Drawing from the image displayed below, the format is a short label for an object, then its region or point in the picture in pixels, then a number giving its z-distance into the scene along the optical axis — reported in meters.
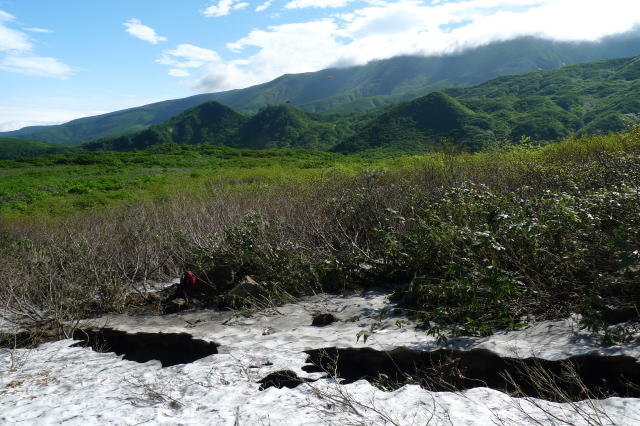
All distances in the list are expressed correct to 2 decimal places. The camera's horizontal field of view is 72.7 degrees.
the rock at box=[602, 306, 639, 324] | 4.01
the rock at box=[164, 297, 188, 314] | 6.93
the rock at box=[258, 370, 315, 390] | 4.10
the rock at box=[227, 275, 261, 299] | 6.58
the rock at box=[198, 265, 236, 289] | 7.38
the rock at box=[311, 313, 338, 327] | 5.47
